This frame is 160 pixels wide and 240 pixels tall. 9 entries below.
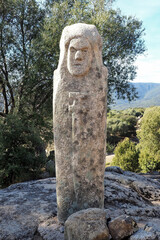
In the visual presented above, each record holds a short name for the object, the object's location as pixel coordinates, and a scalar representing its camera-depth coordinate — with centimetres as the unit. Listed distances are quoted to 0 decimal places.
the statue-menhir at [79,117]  354
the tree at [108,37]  943
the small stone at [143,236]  276
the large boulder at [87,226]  284
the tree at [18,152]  852
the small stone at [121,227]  288
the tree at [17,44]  1040
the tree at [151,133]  1612
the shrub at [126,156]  1238
